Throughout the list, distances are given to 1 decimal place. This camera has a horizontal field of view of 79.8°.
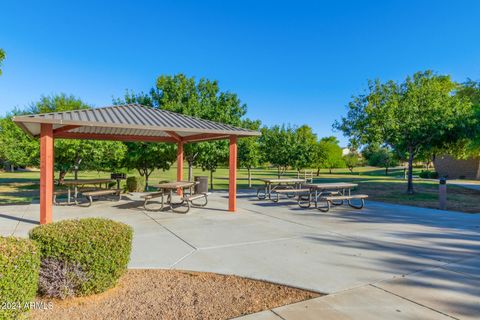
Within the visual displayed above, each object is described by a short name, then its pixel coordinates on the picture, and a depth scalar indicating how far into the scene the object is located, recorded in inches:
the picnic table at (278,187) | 448.0
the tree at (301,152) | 842.8
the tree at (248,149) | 751.7
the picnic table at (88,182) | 401.3
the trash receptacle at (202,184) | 515.1
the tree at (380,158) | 1688.0
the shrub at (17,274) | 92.8
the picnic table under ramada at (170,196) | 357.1
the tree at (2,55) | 319.9
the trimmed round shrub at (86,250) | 123.0
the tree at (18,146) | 673.7
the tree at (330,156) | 1253.9
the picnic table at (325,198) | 369.2
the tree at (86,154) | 594.9
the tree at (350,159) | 1835.6
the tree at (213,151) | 613.9
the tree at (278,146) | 842.8
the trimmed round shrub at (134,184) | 578.6
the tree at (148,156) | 592.4
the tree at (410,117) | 557.6
